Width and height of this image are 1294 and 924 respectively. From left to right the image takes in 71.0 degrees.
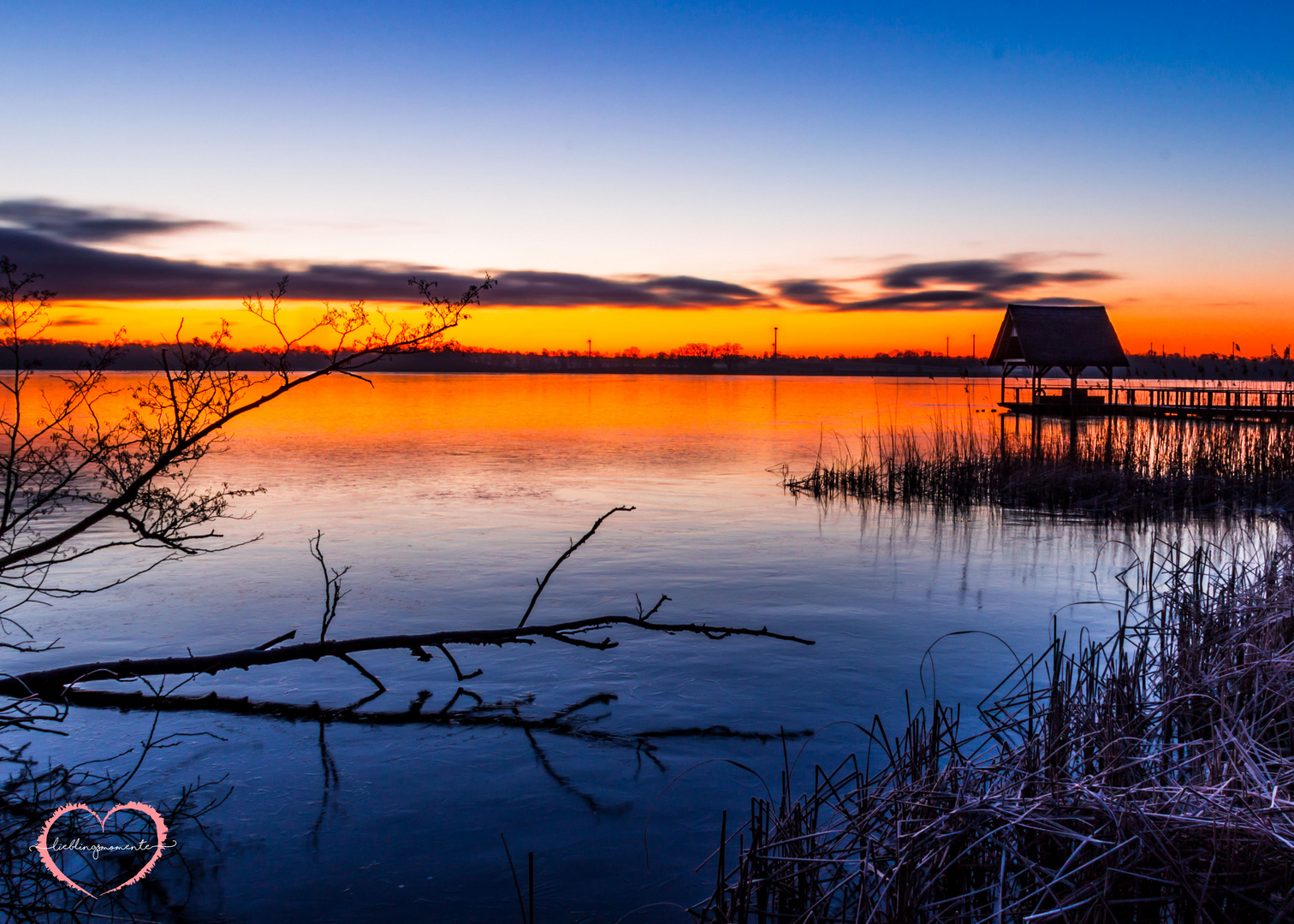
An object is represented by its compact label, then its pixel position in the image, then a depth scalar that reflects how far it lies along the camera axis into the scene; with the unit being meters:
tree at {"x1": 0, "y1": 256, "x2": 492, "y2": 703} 4.74
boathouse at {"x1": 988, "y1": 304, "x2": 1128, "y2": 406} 41.41
